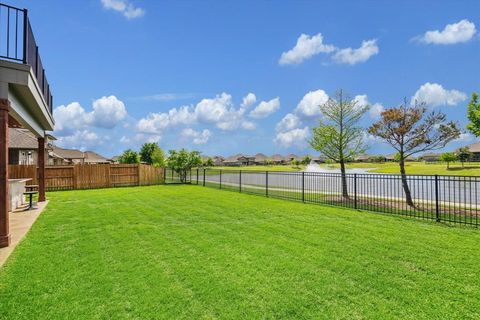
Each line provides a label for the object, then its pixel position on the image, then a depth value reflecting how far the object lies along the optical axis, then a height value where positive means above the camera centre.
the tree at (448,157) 52.66 +0.49
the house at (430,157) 114.53 +1.18
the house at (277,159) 130.24 +1.49
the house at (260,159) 132.12 +1.68
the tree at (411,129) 13.52 +1.37
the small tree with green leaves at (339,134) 16.47 +1.46
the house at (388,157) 122.14 +1.46
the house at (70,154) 55.31 +2.12
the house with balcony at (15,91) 5.83 +1.60
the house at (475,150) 68.34 +2.12
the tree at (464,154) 55.50 +1.00
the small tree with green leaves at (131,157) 55.69 +1.38
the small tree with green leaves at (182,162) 24.94 +0.15
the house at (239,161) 132.80 +0.97
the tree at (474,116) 14.90 +2.13
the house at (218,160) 139.12 +1.49
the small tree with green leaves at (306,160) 89.86 +0.55
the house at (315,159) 102.68 +0.77
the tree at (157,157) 47.65 +1.14
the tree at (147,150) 67.78 +3.15
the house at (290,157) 135.25 +2.30
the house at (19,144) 21.80 +1.57
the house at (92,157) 63.38 +1.77
